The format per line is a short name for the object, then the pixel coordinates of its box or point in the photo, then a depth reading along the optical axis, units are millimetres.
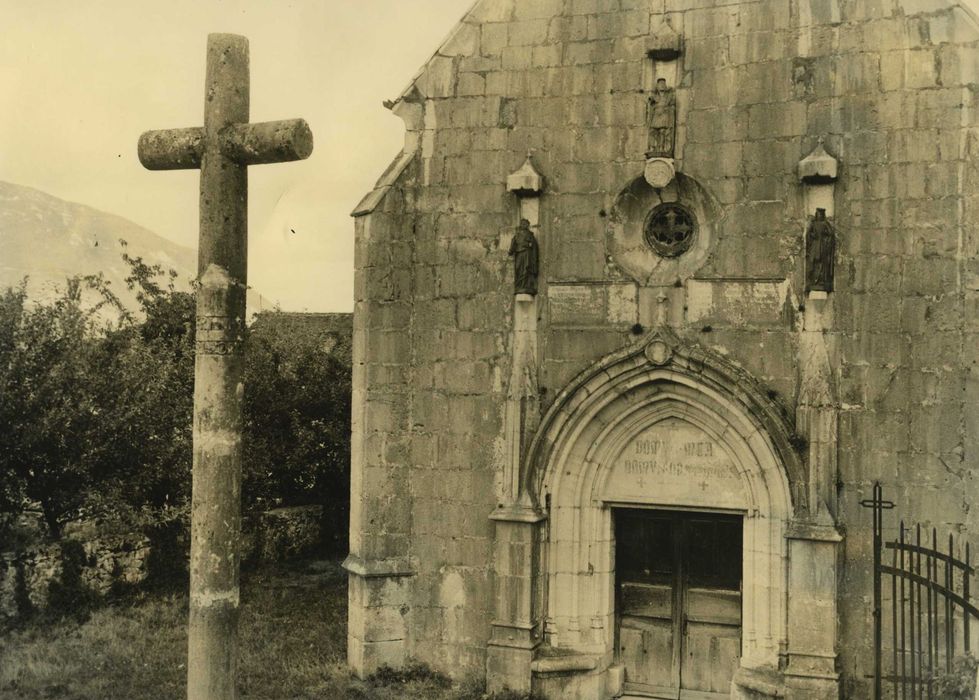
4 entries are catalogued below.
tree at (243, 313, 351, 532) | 17902
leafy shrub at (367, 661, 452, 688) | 10781
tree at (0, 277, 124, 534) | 13250
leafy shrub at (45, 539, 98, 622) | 13453
